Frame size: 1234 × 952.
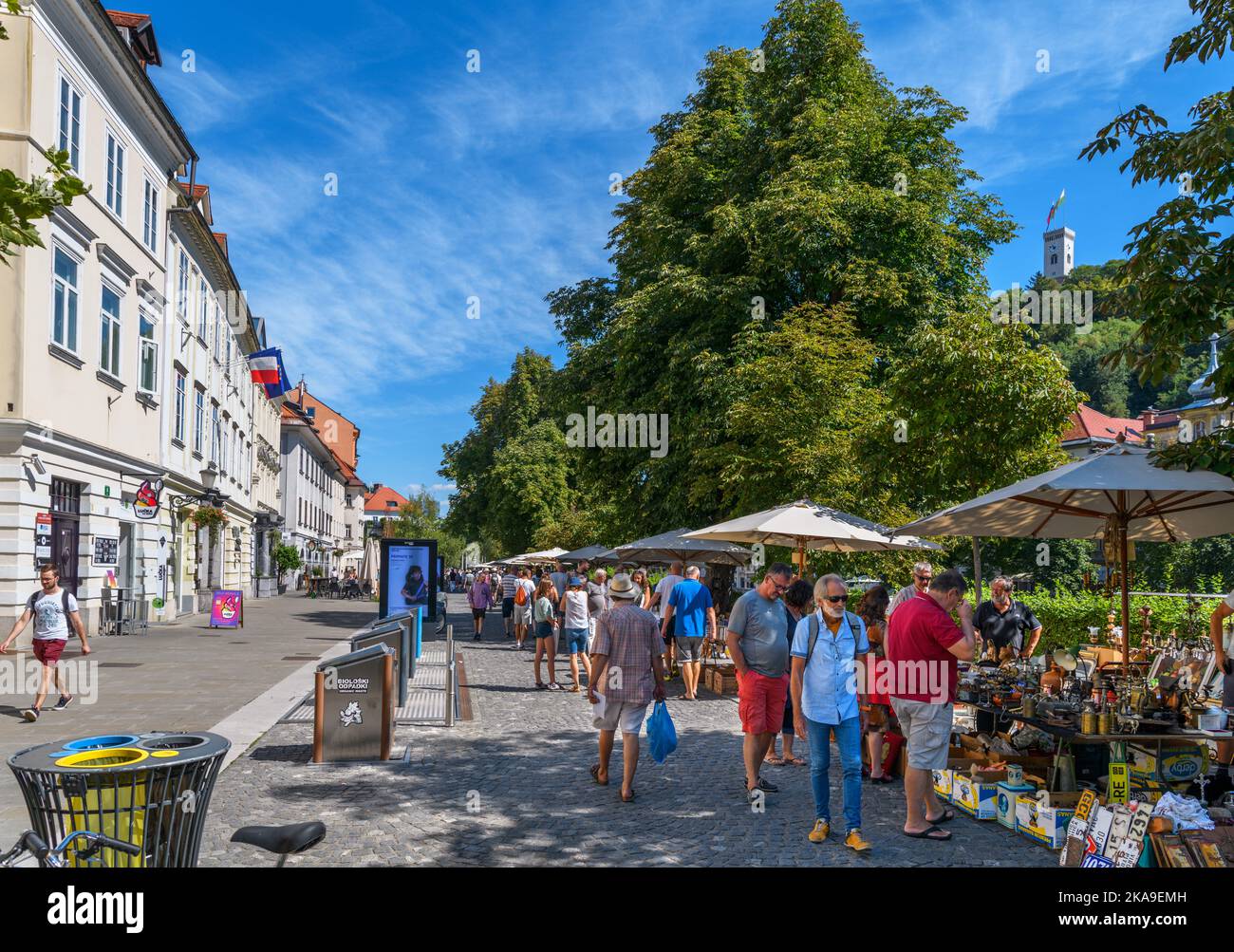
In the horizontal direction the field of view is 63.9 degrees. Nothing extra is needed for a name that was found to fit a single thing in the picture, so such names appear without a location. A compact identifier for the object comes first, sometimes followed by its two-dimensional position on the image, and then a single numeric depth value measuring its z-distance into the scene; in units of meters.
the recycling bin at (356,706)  9.19
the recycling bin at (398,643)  10.90
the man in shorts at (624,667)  8.11
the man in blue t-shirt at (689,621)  14.01
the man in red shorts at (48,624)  11.12
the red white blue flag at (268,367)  40.91
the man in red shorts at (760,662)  7.93
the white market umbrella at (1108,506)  7.16
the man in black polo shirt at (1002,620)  11.91
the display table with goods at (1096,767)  5.48
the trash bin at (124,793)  4.00
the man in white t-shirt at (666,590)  15.20
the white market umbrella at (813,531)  12.35
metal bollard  11.45
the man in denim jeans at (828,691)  6.44
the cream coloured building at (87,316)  17.62
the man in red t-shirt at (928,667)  6.50
